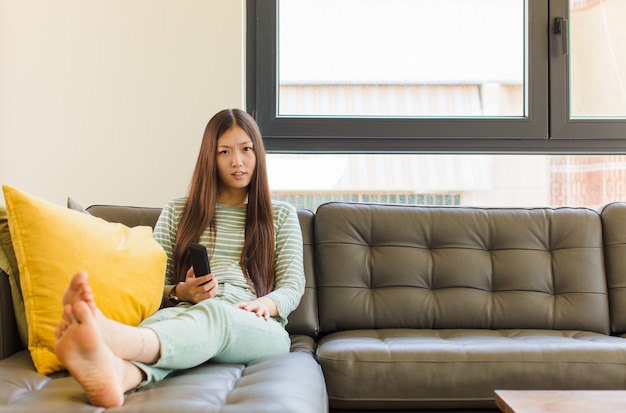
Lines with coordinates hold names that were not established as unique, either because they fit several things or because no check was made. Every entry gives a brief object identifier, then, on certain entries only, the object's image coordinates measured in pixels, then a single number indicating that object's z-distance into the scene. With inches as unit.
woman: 49.3
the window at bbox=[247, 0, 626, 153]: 112.1
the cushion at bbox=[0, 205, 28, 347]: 65.5
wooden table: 53.8
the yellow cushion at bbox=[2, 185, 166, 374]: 62.6
